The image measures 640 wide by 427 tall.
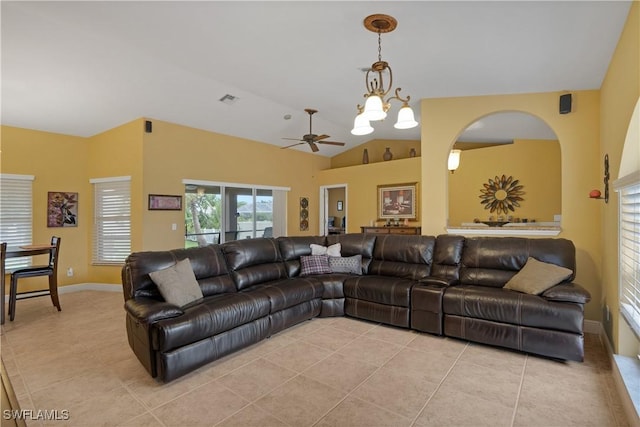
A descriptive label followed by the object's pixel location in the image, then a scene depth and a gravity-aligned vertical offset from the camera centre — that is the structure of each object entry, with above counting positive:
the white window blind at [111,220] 5.48 -0.10
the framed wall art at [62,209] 5.41 +0.09
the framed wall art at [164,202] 5.32 +0.21
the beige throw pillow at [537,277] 3.10 -0.62
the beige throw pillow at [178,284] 2.93 -0.66
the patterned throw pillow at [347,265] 4.47 -0.71
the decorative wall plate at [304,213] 8.00 +0.03
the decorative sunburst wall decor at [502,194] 6.11 +0.40
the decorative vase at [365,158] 8.07 +1.44
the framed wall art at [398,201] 7.02 +0.31
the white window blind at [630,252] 2.26 -0.29
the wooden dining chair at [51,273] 4.12 -0.79
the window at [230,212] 5.94 +0.06
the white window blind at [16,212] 4.99 +0.03
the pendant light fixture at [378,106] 2.70 +0.98
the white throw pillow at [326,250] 4.67 -0.52
